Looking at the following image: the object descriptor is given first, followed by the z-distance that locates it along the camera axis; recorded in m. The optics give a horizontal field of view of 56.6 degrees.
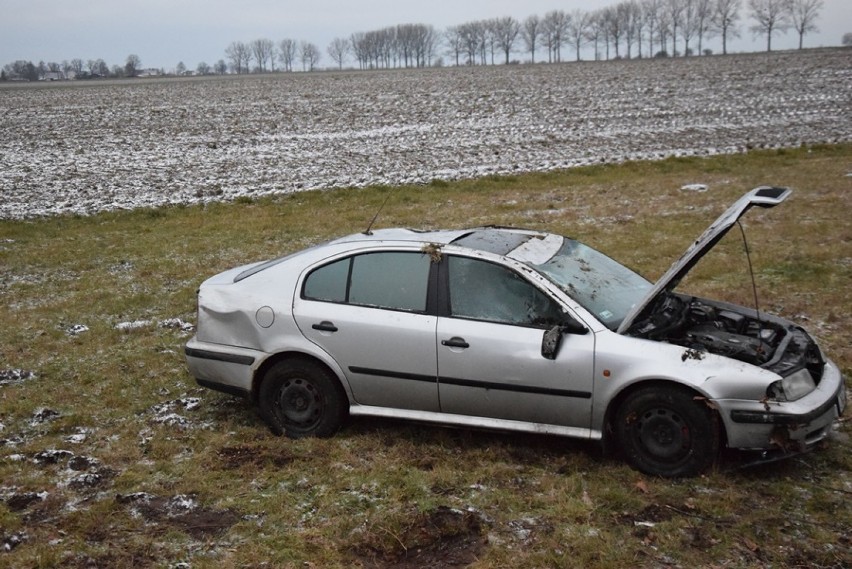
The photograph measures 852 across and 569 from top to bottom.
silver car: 4.78
